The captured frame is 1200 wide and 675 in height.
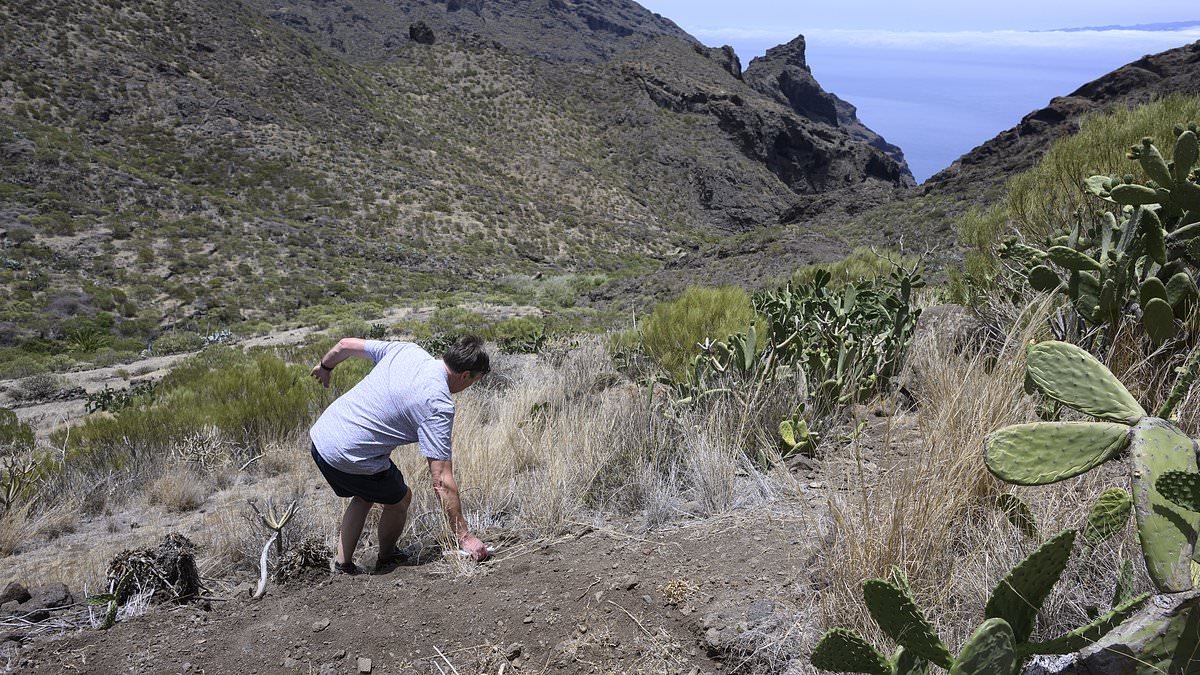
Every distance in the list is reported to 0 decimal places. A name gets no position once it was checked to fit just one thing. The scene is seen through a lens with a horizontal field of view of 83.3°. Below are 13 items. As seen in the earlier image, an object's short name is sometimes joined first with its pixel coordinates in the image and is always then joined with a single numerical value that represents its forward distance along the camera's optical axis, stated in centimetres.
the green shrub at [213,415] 605
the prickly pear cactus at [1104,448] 138
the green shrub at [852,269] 1126
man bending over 317
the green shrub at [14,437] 608
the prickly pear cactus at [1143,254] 314
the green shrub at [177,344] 1538
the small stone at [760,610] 225
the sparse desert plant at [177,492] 519
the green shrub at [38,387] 1089
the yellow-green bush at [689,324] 604
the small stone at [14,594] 294
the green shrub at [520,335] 1022
